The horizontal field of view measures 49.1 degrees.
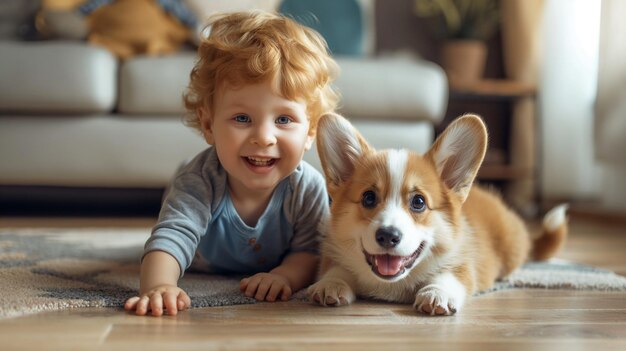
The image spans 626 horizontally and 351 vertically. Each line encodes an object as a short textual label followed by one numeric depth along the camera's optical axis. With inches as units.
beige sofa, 94.8
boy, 49.1
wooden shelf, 124.5
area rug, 44.6
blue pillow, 127.4
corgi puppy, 44.0
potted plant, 133.9
